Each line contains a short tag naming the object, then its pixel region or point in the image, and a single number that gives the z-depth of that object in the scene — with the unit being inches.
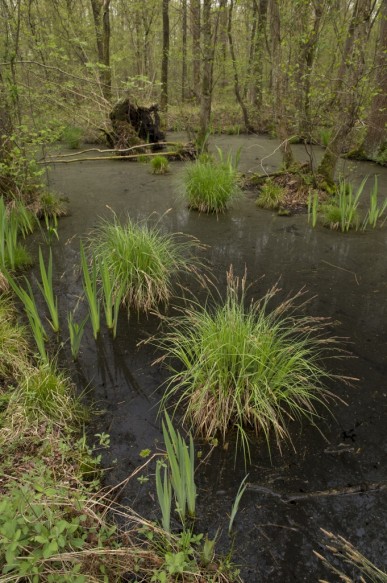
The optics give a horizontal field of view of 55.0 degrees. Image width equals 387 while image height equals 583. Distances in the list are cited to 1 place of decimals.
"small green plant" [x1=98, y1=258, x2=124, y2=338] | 96.0
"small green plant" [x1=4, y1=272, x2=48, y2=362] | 87.0
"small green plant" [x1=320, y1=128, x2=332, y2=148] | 310.0
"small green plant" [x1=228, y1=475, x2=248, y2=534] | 52.8
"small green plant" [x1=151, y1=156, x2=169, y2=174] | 289.0
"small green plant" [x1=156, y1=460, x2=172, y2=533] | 51.9
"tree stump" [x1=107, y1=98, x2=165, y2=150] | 338.6
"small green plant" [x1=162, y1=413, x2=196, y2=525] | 52.3
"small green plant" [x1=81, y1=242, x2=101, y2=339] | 93.2
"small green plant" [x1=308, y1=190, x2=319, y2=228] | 175.6
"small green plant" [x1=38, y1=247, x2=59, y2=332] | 90.3
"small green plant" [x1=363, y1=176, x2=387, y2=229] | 170.7
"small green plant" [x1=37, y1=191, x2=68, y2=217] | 203.2
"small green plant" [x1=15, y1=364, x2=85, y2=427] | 81.1
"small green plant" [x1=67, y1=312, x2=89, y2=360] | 92.7
